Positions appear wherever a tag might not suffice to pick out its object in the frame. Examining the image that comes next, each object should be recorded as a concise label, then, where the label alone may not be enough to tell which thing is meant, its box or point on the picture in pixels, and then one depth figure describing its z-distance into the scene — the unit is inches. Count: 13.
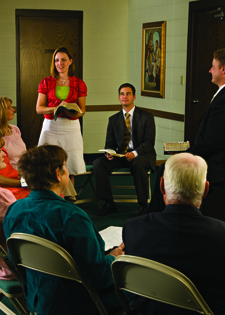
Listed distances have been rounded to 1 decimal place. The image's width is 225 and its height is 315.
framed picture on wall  244.1
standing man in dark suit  133.8
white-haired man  54.8
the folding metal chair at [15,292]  76.3
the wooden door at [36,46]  268.5
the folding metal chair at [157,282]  51.3
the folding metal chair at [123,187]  173.8
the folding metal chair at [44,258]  60.2
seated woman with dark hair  63.1
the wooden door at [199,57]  213.6
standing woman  172.4
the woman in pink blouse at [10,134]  135.1
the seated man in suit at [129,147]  169.5
